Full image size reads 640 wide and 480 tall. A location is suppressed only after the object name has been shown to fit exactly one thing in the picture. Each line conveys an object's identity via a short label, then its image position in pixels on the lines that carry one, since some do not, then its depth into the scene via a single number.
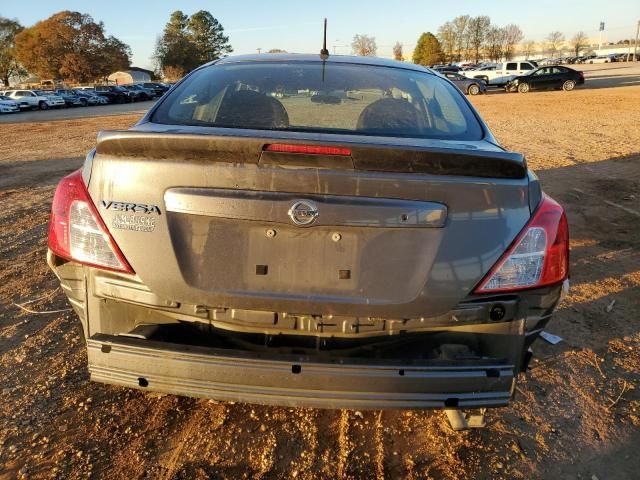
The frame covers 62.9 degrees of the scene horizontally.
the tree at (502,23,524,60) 93.08
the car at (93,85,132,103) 46.88
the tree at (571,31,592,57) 118.62
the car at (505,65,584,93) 32.81
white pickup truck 37.03
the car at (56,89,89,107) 42.22
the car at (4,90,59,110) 38.34
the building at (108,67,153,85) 87.44
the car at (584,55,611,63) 83.81
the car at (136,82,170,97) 53.49
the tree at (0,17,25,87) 82.56
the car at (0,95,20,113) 35.38
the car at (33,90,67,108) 40.72
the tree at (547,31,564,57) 124.94
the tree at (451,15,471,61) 90.49
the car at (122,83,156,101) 49.47
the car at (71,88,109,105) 43.69
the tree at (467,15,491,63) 89.62
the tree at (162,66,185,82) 86.38
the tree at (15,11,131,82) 75.44
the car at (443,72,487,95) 33.84
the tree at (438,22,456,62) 91.06
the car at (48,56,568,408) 1.96
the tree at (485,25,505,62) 90.69
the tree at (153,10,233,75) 89.88
